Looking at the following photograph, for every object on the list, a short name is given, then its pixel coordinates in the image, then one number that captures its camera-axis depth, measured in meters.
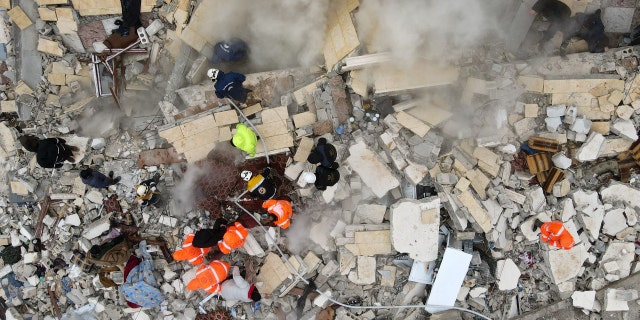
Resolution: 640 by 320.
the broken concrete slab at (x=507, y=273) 6.40
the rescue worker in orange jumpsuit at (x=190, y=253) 6.23
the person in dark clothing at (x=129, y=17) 6.68
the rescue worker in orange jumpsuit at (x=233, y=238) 6.15
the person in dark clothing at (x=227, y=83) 6.12
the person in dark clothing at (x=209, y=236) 5.96
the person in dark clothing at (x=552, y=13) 6.34
